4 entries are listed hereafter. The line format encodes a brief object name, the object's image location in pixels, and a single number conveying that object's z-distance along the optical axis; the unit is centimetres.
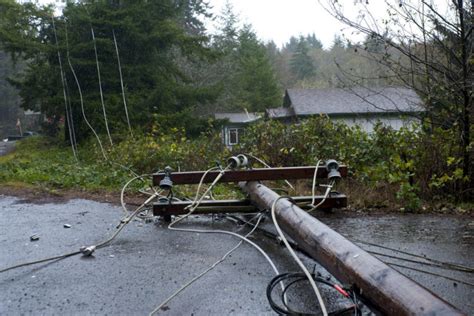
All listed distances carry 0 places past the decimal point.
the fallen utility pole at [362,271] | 200
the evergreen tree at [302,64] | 5703
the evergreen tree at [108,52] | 1802
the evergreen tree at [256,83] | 3422
